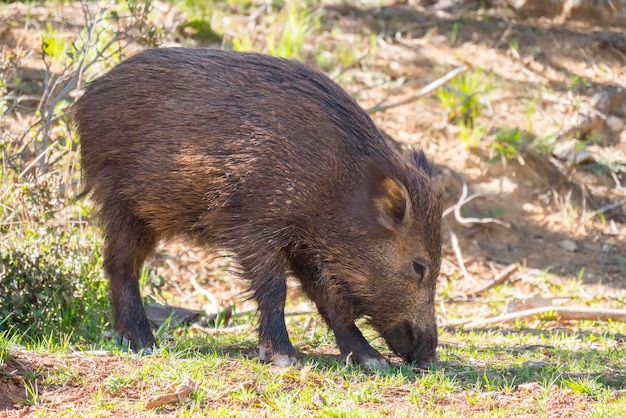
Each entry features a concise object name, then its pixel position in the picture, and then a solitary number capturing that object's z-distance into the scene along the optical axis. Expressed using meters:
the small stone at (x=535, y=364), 10.40
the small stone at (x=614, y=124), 20.36
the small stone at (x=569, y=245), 18.12
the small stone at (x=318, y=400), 8.67
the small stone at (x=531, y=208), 18.95
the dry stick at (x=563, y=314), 13.69
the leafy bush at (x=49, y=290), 11.88
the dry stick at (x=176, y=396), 8.51
